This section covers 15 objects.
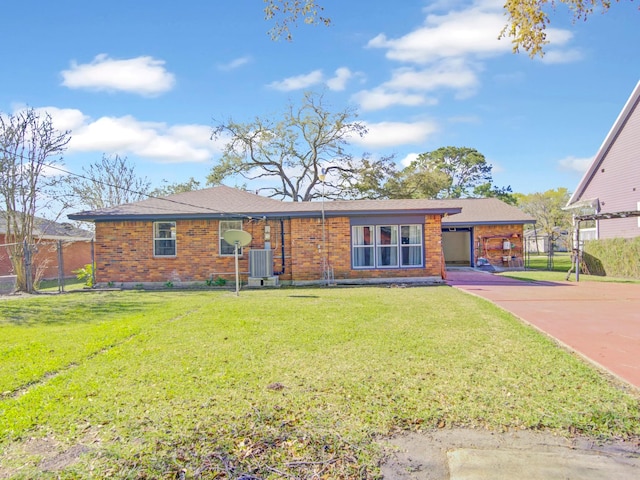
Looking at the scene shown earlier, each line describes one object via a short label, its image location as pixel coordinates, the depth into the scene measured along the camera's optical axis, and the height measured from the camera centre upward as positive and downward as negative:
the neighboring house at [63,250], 19.39 +0.49
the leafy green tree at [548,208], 41.86 +4.41
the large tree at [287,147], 32.50 +7.71
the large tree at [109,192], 28.21 +4.30
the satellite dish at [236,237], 12.84 +0.53
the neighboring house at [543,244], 44.79 +0.71
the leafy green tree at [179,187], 36.25 +5.65
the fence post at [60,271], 14.19 -0.37
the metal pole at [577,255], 15.68 -0.19
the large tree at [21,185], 14.70 +2.46
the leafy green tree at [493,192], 43.69 +5.62
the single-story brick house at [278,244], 15.45 +0.37
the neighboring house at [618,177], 18.61 +3.14
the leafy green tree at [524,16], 4.98 +2.59
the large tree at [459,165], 43.94 +8.28
